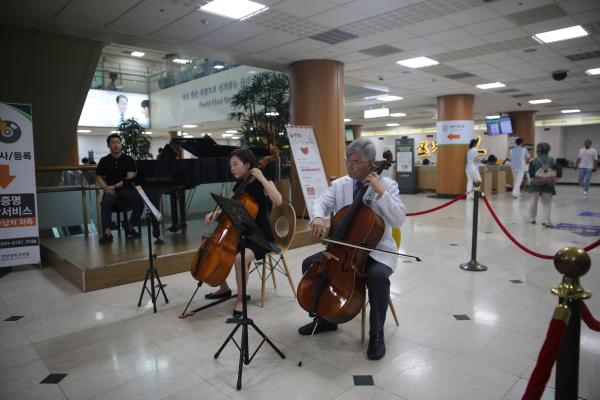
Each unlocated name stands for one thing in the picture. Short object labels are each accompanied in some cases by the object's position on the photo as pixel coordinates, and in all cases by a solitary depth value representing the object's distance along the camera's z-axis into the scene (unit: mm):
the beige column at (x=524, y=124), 14539
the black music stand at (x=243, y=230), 2121
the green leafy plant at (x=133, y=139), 9586
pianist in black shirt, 5059
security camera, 8336
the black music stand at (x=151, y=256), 2955
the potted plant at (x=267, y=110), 7254
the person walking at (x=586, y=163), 10469
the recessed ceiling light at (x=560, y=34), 5621
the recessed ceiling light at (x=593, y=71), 8250
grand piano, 4988
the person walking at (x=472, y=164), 10003
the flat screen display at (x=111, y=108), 11992
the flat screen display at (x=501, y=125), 14086
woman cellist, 3012
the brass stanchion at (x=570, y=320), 1232
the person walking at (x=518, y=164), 10719
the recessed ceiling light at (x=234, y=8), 4414
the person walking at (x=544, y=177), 6273
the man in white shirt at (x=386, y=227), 2398
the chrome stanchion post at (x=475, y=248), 4246
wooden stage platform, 3895
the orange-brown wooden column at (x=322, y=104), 6852
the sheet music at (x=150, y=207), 2946
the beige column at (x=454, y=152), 10898
